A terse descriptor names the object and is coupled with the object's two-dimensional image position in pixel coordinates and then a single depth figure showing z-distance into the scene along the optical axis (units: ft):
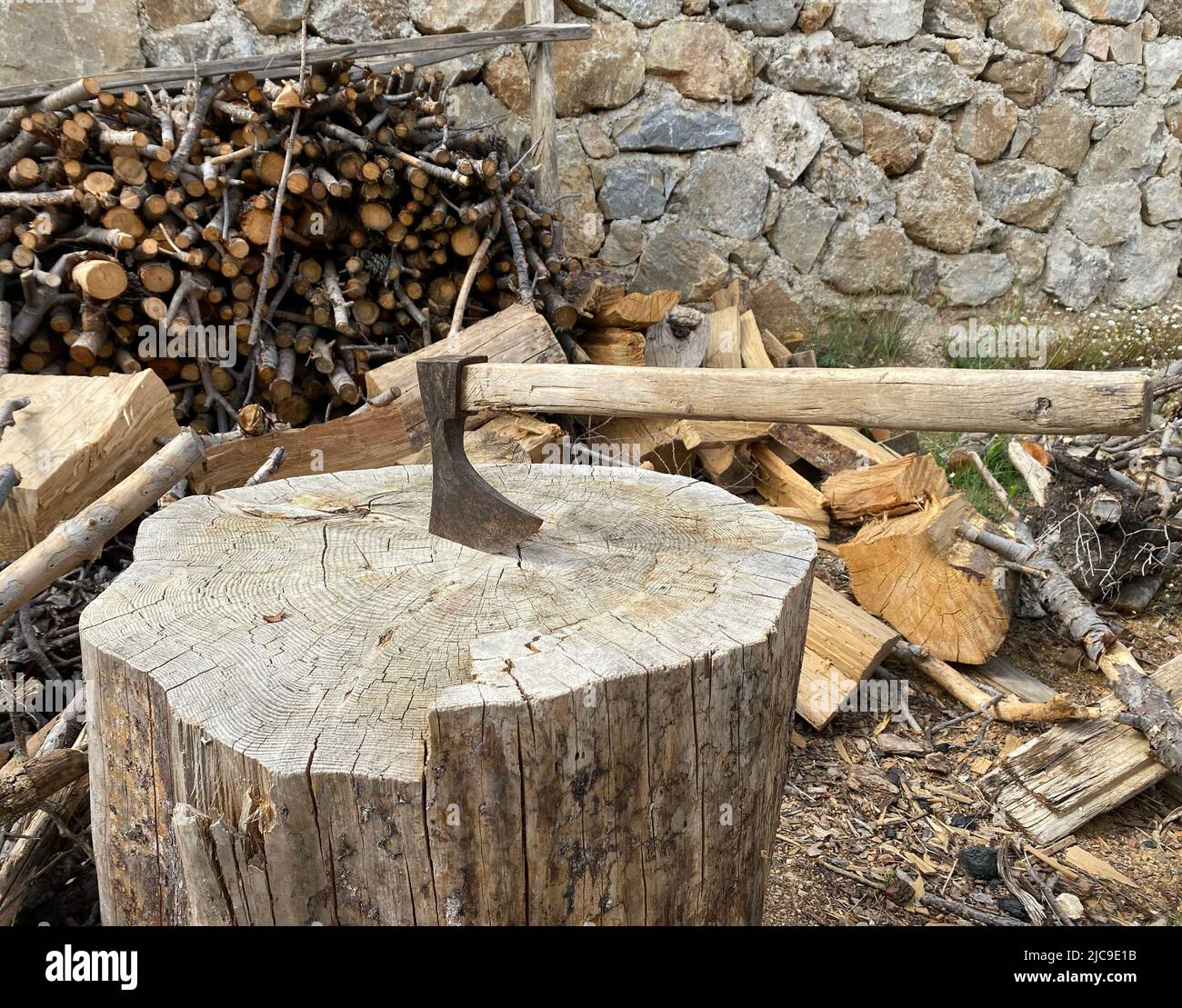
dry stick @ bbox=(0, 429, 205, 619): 6.54
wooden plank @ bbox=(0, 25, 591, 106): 10.69
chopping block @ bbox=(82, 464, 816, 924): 3.90
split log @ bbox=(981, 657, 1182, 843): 7.96
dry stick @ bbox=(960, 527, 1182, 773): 8.08
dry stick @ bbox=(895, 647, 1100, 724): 8.52
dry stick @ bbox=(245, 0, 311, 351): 10.81
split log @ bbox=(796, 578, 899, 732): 9.30
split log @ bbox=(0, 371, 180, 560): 8.07
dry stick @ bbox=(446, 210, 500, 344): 12.07
